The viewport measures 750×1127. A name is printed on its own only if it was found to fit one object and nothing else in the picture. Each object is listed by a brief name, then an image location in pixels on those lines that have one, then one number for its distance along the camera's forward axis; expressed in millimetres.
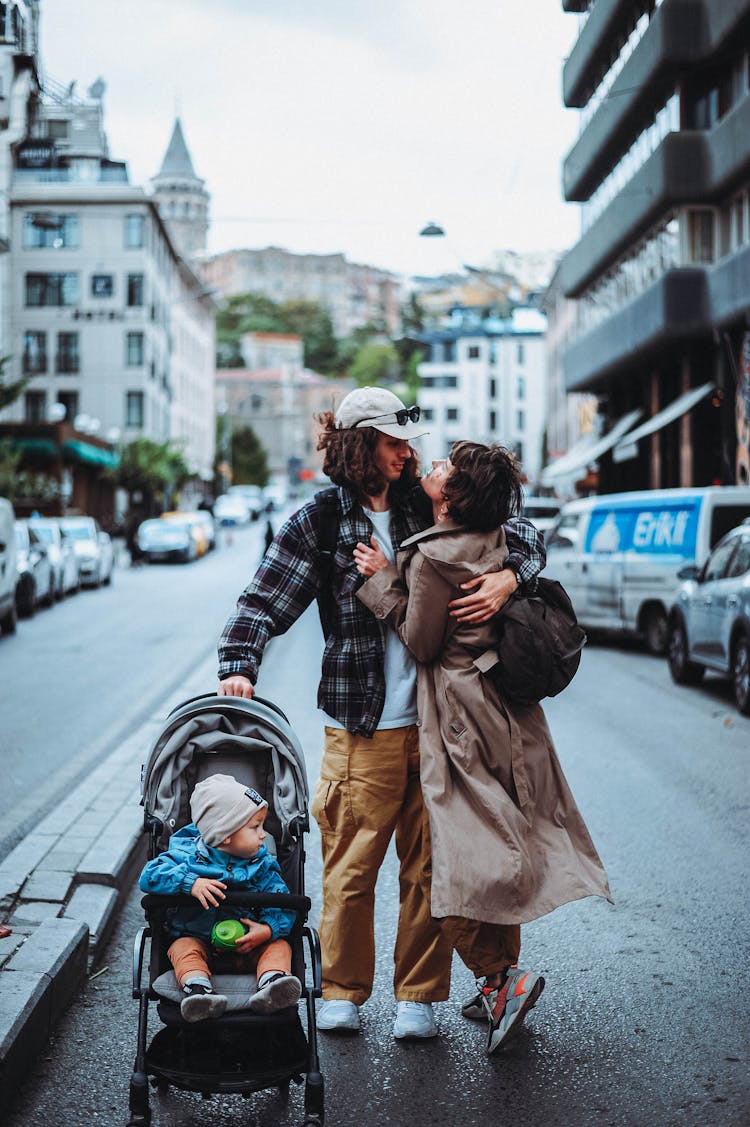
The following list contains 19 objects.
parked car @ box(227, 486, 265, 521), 91494
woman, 4215
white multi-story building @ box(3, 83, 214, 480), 43625
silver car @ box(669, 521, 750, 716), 13031
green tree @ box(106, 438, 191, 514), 64000
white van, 17266
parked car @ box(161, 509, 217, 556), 52906
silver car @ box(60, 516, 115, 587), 34062
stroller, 3734
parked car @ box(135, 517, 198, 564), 47562
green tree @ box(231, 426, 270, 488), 130875
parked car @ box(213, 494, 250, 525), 77188
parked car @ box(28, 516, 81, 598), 29531
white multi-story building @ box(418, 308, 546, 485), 116375
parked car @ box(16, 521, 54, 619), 25234
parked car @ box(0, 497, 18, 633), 21234
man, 4492
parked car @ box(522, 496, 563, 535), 36938
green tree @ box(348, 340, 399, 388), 150750
